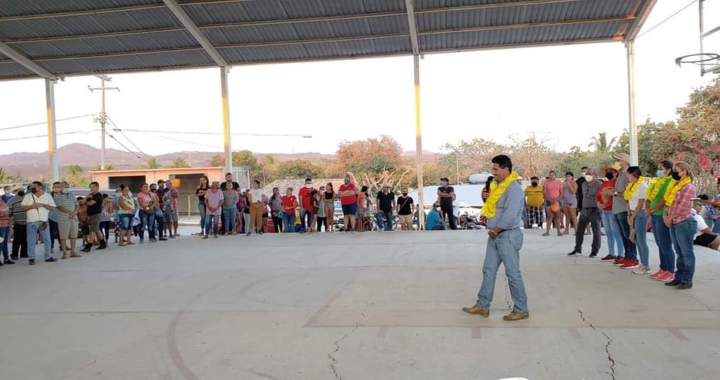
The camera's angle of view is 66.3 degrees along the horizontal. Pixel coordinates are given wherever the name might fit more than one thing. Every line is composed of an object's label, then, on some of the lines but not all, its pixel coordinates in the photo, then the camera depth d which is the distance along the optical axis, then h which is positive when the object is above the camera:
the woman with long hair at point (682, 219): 6.29 -0.51
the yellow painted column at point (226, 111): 16.72 +2.42
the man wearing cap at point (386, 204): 14.64 -0.50
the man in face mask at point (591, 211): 8.78 -0.53
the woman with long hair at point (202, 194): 14.44 -0.07
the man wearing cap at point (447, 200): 14.18 -0.44
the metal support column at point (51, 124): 17.30 +2.28
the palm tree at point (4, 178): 42.97 +1.65
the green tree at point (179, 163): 55.79 +3.04
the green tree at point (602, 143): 43.16 +2.79
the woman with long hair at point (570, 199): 11.55 -0.43
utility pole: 40.03 +6.16
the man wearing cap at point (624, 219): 7.85 -0.59
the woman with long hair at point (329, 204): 14.76 -0.45
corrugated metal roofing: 13.88 +4.29
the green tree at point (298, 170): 46.97 +1.55
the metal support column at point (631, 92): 14.62 +2.28
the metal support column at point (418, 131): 15.64 +1.53
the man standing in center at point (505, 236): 5.23 -0.52
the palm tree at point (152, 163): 46.62 +2.57
